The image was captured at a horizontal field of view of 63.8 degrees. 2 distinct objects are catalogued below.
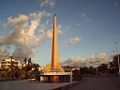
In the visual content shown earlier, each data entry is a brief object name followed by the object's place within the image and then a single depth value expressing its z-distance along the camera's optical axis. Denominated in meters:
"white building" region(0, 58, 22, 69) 70.04
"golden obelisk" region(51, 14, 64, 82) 26.00
